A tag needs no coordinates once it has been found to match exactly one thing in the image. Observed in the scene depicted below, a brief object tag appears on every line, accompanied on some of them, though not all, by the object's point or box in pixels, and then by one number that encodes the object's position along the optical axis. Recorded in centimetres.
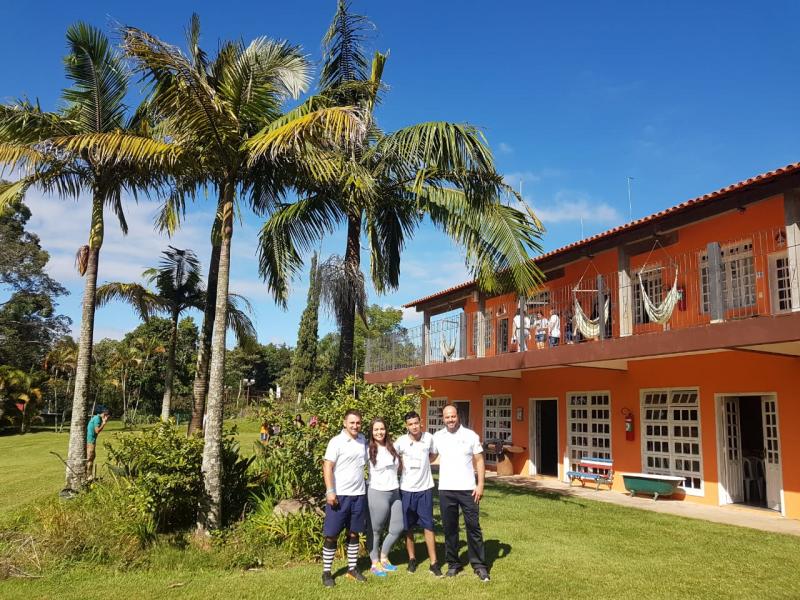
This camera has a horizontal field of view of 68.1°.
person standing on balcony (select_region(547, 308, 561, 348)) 1282
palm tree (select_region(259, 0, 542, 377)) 912
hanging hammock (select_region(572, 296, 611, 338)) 1134
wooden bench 1243
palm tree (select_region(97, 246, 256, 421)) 2022
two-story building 910
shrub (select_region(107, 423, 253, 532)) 645
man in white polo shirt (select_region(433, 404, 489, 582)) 562
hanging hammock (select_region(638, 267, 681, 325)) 938
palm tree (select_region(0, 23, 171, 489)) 847
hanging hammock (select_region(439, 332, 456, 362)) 1563
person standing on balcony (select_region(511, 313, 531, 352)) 1420
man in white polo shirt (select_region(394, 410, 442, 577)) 572
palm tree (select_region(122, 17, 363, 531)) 673
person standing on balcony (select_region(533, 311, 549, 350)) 1338
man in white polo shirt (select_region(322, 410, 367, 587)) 551
